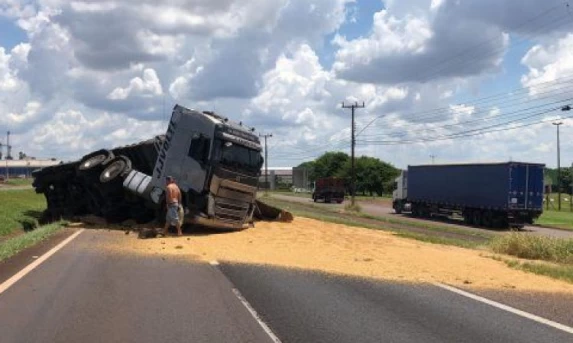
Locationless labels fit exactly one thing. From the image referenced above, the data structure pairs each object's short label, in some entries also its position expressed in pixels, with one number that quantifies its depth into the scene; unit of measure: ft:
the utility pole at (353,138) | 190.82
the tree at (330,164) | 434.71
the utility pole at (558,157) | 259.60
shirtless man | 62.08
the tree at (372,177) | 387.75
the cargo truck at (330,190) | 243.19
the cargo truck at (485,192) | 130.00
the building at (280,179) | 457.27
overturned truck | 66.03
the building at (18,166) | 588.99
